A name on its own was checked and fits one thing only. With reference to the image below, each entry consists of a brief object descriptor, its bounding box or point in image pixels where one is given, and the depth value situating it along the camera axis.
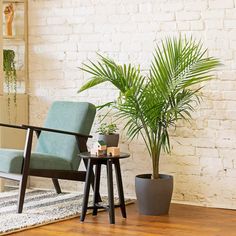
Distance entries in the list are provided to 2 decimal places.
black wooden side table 5.93
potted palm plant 6.29
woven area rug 5.77
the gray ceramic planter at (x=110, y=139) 6.78
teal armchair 6.19
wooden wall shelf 7.72
